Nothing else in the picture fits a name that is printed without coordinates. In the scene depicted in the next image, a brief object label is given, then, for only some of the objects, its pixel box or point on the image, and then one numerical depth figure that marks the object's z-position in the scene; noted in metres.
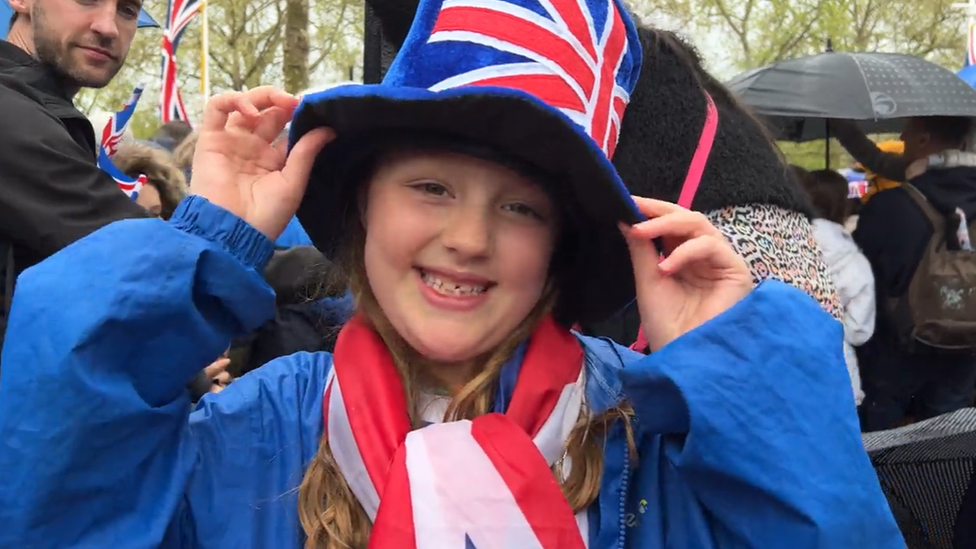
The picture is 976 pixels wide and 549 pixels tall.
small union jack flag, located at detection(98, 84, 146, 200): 3.22
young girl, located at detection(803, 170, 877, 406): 3.79
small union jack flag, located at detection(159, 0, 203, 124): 7.53
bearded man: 2.05
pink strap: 1.91
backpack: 3.70
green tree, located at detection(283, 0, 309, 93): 13.05
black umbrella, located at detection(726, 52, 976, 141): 3.96
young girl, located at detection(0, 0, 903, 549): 1.18
